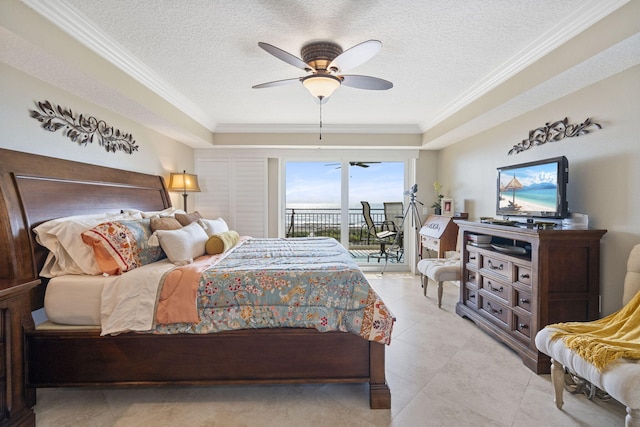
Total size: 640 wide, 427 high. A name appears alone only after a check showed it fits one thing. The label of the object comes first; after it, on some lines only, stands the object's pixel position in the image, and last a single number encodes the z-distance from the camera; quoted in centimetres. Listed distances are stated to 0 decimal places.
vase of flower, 505
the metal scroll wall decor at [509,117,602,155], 251
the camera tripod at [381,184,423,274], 526
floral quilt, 195
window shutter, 518
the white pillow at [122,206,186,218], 287
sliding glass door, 551
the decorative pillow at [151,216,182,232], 262
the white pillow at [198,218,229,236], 327
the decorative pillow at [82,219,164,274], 202
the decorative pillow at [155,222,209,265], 233
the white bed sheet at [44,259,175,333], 192
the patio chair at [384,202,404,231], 618
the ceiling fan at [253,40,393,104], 217
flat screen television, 247
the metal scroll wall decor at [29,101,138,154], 233
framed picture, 471
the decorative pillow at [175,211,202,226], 316
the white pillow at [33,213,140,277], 203
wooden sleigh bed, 191
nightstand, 164
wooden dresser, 229
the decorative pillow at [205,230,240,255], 271
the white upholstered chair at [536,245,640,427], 143
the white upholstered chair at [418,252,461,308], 362
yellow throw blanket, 156
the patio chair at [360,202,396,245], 582
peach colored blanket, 192
